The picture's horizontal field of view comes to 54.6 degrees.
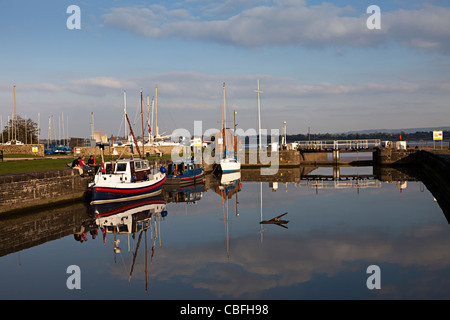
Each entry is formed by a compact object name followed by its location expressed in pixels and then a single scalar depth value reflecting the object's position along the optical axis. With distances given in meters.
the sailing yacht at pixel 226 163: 57.44
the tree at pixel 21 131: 90.25
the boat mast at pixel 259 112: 69.69
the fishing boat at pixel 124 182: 31.80
